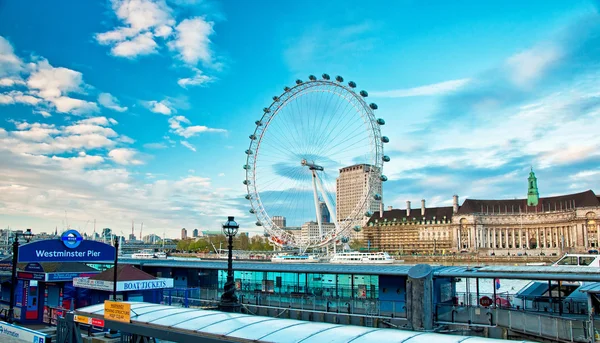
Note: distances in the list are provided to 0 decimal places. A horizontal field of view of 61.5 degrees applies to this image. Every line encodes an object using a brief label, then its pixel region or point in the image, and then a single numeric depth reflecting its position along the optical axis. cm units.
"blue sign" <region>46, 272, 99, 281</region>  2581
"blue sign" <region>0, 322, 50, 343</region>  1567
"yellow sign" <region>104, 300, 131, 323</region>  1379
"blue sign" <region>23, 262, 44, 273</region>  2683
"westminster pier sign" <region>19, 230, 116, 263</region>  2555
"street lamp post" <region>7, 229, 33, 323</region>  2106
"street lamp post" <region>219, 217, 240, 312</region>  1683
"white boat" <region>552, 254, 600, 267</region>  4416
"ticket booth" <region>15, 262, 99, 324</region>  2655
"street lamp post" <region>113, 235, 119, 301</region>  2130
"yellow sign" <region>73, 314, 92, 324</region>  1505
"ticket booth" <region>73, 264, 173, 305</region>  2366
